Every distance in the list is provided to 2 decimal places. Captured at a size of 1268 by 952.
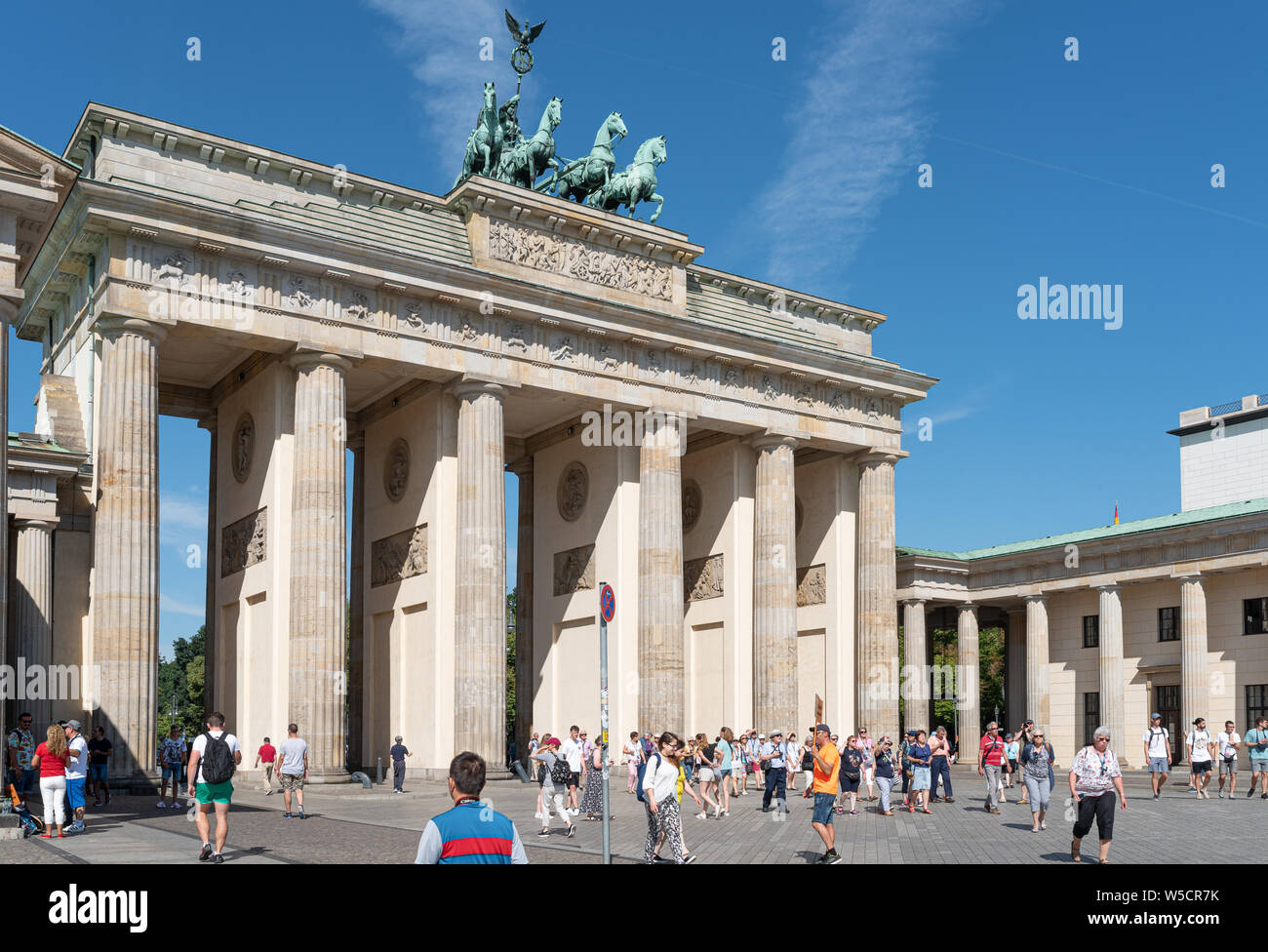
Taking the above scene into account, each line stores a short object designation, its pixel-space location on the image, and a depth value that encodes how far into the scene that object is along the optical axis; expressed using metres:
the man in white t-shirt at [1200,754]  29.22
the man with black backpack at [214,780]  14.89
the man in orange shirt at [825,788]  16.59
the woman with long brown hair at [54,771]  18.16
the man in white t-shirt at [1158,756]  29.81
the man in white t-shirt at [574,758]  23.39
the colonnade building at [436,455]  30.77
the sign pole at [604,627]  14.50
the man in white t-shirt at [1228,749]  30.39
